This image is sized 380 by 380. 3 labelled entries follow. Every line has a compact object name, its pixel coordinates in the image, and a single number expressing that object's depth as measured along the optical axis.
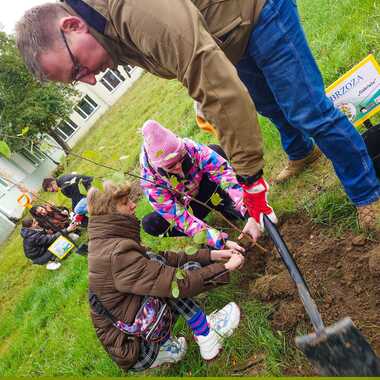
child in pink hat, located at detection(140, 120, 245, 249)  2.61
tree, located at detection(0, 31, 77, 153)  21.23
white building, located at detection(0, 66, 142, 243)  21.30
